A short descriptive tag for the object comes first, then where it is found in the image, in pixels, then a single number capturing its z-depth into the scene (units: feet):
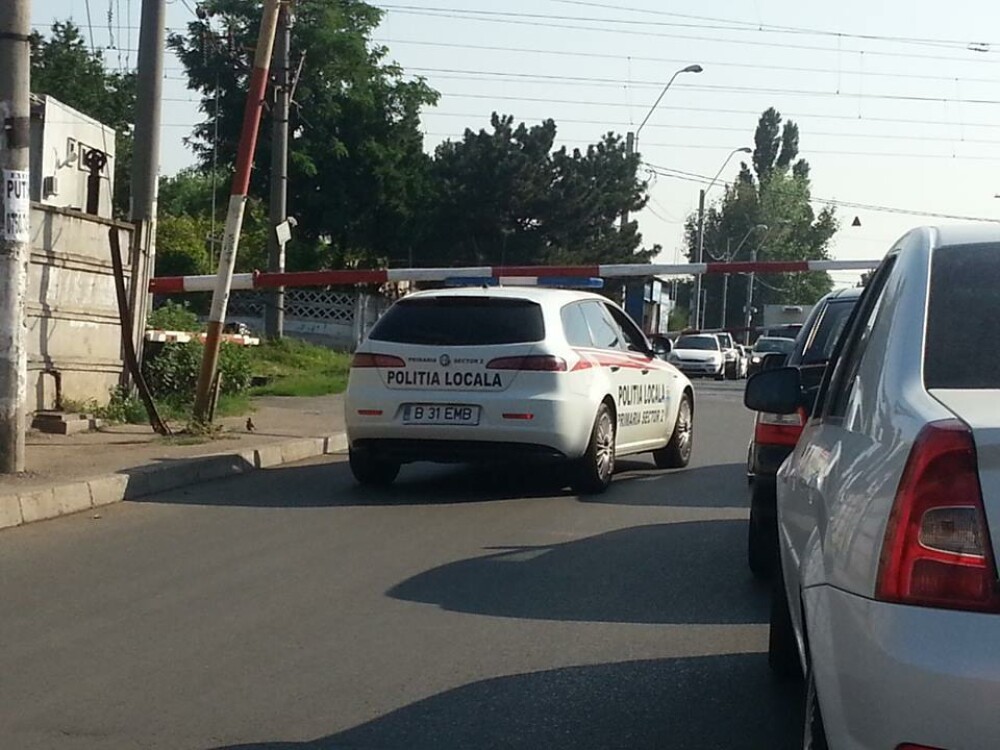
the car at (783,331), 137.90
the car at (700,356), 159.02
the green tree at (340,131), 174.70
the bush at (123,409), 51.37
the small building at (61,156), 61.36
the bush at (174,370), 57.11
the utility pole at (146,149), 50.55
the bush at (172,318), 62.39
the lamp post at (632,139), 135.54
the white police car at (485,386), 37.68
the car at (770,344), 133.84
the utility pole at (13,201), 35.09
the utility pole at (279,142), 95.20
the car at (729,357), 171.22
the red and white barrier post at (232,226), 47.57
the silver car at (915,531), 9.78
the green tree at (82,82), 191.72
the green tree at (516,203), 177.58
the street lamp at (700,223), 192.07
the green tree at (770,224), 373.61
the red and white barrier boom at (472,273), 66.90
